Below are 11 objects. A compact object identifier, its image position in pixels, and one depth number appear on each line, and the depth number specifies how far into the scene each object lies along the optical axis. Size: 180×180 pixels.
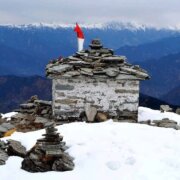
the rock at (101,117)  18.79
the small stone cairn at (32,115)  19.55
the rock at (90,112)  18.83
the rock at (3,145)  15.25
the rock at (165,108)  24.38
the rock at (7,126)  18.87
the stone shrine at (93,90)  19.50
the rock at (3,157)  14.29
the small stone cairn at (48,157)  13.91
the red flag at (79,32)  22.58
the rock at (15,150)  14.88
